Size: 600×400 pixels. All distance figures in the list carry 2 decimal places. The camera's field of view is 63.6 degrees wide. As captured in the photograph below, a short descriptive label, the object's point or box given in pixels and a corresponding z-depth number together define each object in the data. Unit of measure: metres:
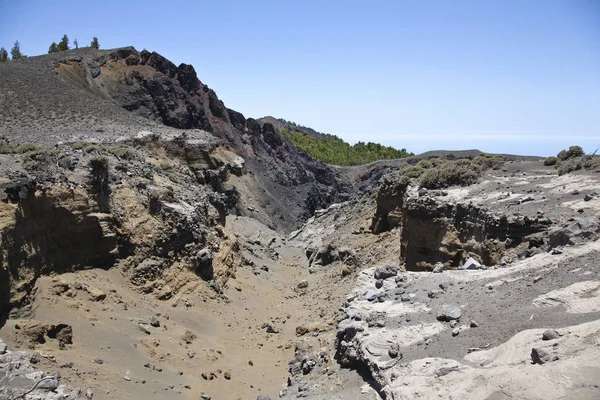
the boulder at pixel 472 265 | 10.85
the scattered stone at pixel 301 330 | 14.51
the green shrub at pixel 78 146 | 17.01
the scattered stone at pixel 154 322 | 13.26
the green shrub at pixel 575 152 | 19.99
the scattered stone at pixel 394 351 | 7.47
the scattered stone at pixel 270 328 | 15.40
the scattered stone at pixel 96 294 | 12.57
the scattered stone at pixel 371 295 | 9.84
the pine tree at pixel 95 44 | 64.24
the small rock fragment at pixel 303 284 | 22.11
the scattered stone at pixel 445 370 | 6.50
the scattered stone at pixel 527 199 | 14.43
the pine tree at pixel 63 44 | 62.34
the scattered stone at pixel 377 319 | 8.56
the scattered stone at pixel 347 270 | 21.06
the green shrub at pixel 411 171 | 23.50
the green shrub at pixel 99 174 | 14.45
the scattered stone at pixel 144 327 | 12.63
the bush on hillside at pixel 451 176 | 18.72
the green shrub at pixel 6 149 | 14.34
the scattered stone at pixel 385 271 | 10.98
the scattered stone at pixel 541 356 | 5.72
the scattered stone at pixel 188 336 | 13.31
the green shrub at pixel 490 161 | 21.09
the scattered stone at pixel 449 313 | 8.08
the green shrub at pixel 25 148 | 14.55
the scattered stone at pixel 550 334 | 6.21
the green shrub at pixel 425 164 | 25.18
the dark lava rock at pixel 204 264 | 17.25
